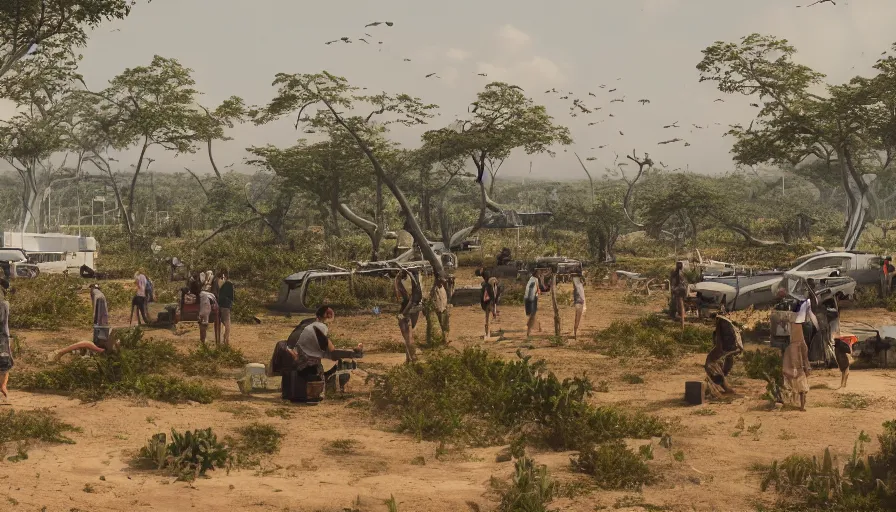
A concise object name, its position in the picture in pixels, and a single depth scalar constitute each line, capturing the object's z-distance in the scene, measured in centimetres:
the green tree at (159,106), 4647
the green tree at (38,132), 4925
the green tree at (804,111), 3594
